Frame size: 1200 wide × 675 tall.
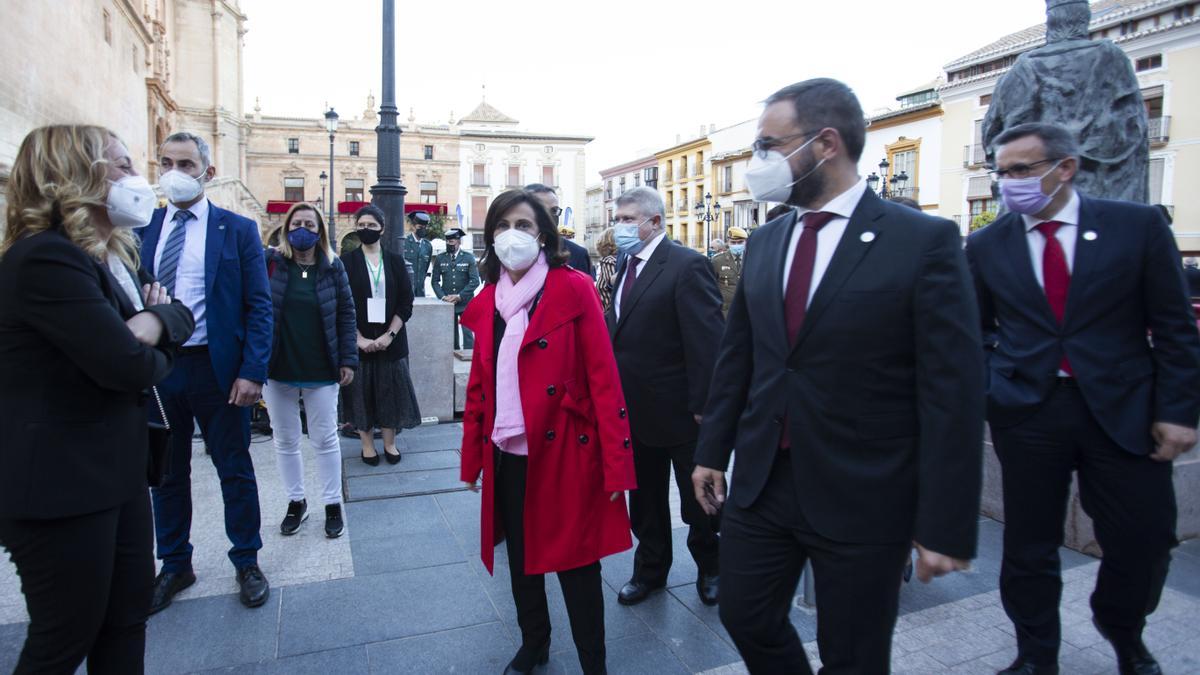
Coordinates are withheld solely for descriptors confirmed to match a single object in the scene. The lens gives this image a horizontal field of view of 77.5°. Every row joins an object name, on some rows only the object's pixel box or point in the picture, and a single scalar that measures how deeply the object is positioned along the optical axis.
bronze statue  4.48
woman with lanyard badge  5.93
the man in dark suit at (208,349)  3.53
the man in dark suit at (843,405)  1.85
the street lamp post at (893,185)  39.81
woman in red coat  2.78
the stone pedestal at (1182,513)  4.11
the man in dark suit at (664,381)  3.58
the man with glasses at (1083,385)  2.61
